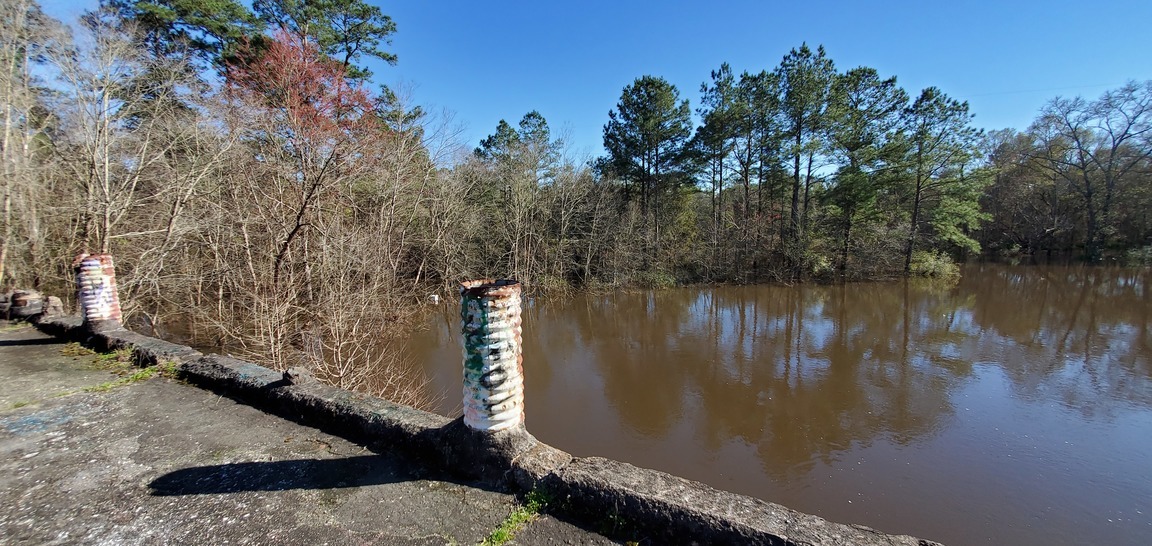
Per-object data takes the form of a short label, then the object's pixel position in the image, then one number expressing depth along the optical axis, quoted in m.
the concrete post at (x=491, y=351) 2.19
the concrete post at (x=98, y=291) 4.89
